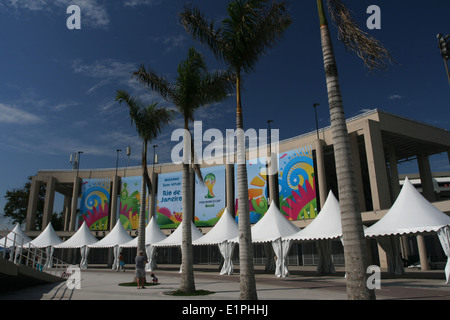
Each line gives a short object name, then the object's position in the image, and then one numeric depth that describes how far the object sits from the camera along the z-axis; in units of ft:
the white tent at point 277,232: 73.09
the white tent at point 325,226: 64.69
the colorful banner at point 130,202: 149.89
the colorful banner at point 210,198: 133.90
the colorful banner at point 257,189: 120.57
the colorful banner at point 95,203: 155.22
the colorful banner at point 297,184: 107.76
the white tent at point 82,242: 117.60
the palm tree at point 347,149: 22.98
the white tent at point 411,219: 50.89
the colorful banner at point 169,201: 142.61
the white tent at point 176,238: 100.22
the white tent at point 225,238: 87.97
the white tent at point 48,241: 119.37
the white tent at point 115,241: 112.89
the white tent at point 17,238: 123.30
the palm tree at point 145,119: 60.29
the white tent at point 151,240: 108.27
